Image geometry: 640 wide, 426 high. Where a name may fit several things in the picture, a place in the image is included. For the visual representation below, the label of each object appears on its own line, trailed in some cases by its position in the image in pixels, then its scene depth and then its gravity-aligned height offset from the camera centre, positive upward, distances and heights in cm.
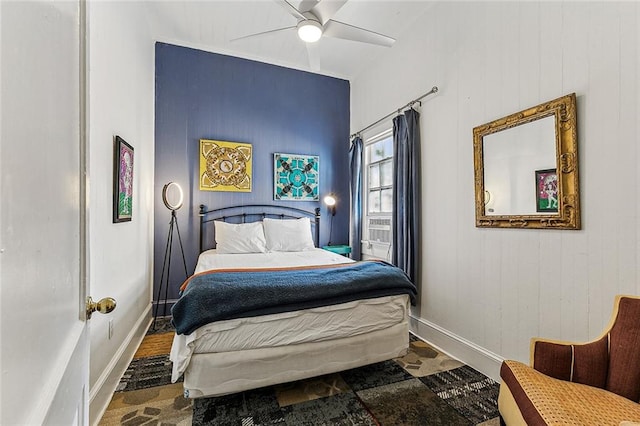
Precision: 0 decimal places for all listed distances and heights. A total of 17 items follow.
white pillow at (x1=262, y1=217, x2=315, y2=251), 362 -26
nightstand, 405 -48
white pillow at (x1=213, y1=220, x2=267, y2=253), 344 -28
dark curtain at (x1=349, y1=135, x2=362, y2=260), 416 +24
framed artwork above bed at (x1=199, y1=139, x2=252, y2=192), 379 +64
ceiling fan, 229 +163
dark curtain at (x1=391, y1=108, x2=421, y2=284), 301 +20
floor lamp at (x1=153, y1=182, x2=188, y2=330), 340 -12
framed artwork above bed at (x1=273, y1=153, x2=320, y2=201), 413 +53
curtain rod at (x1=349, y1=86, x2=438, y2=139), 280 +117
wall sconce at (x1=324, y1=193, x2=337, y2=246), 428 +16
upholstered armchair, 118 -78
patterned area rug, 175 -123
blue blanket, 176 -51
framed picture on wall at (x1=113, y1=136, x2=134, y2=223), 216 +27
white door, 37 +1
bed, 175 -71
